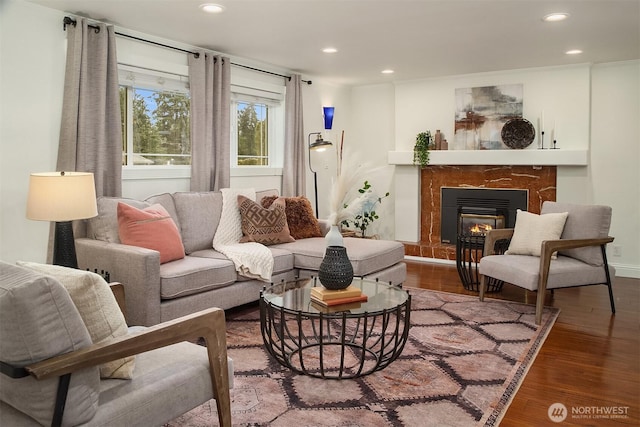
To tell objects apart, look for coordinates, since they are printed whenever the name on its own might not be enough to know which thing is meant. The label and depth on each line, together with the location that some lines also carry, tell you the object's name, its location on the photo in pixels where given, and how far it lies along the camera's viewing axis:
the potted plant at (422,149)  6.34
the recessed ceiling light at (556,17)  3.63
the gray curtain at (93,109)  3.61
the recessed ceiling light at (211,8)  3.45
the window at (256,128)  5.34
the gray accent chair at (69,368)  1.45
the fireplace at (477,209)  5.98
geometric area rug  2.35
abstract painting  5.91
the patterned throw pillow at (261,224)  4.37
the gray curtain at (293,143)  5.75
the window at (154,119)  4.29
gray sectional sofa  3.16
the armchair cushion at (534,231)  4.20
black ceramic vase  2.79
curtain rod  3.60
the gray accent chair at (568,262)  3.81
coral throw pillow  3.46
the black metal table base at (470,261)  4.73
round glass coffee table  2.62
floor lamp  5.82
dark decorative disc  5.76
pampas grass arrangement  3.22
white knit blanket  3.82
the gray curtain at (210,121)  4.57
